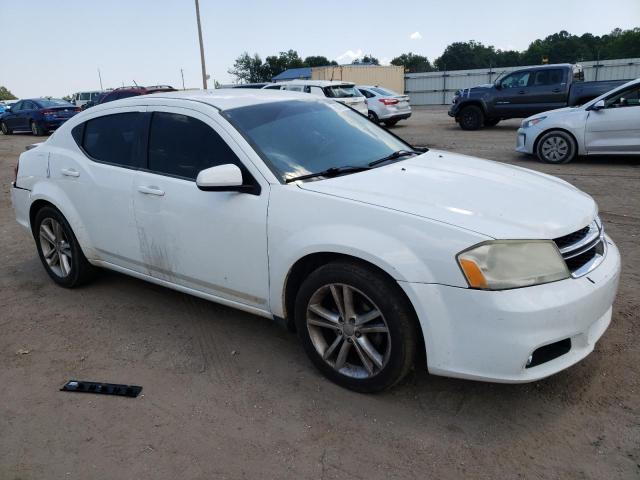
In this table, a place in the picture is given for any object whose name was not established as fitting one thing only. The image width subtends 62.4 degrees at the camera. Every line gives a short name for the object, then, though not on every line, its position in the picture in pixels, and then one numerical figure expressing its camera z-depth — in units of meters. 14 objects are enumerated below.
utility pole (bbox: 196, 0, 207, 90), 27.25
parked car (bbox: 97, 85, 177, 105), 17.78
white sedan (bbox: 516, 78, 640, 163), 8.98
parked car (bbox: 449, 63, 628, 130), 15.45
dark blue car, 20.12
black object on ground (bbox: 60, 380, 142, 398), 3.10
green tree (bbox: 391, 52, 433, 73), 102.00
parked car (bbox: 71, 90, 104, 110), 30.47
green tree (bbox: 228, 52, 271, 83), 76.00
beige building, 36.78
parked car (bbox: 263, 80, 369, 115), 15.82
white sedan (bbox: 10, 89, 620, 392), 2.48
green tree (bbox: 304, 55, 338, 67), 91.79
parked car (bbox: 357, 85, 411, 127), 18.31
